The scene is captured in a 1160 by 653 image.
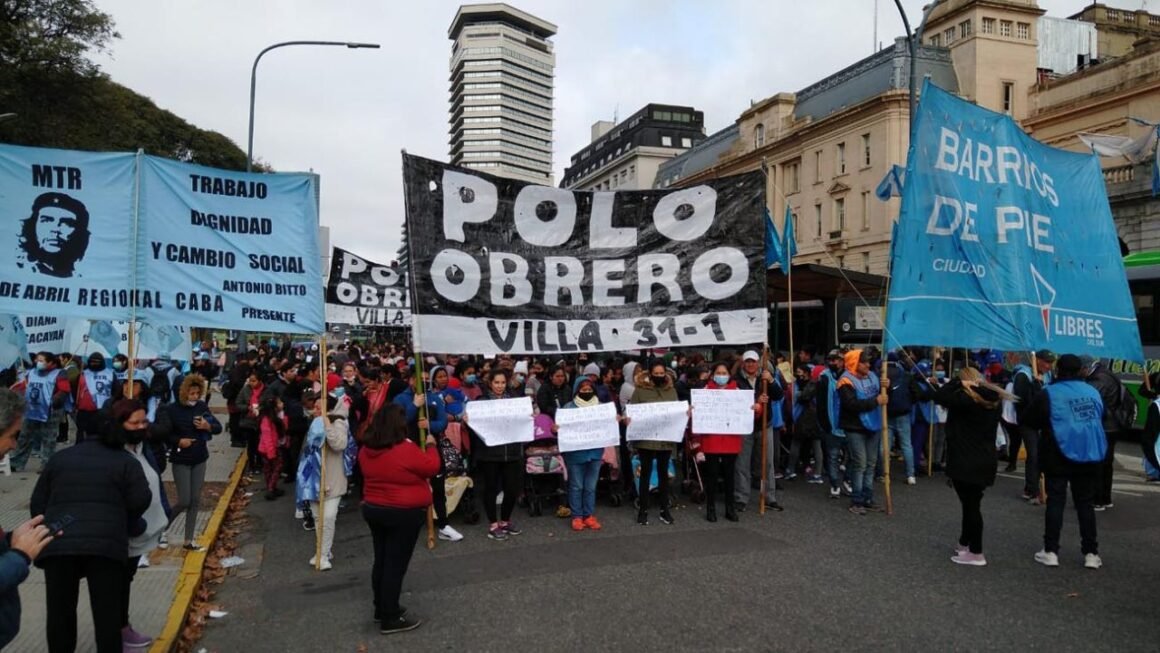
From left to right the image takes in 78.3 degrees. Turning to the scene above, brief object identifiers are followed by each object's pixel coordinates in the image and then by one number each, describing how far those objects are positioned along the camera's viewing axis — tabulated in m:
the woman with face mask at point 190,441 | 6.38
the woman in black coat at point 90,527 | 3.78
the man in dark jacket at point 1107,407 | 8.20
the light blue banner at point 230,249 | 6.03
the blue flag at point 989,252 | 7.69
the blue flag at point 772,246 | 10.52
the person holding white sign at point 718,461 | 7.96
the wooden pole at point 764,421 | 8.09
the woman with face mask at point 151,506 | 4.07
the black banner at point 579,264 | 6.96
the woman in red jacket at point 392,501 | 4.95
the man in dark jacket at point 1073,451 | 6.12
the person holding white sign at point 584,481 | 7.79
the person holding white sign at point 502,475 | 7.51
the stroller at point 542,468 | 8.37
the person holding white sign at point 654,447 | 7.92
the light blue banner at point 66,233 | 5.54
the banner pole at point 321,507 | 6.36
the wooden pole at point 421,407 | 6.60
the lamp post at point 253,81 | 16.14
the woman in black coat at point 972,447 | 6.19
